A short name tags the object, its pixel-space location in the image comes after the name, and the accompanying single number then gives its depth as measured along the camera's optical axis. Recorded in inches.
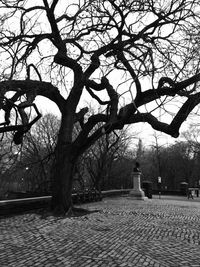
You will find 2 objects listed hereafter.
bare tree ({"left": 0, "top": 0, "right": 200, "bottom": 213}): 488.4
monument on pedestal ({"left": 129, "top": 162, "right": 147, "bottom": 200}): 1080.8
